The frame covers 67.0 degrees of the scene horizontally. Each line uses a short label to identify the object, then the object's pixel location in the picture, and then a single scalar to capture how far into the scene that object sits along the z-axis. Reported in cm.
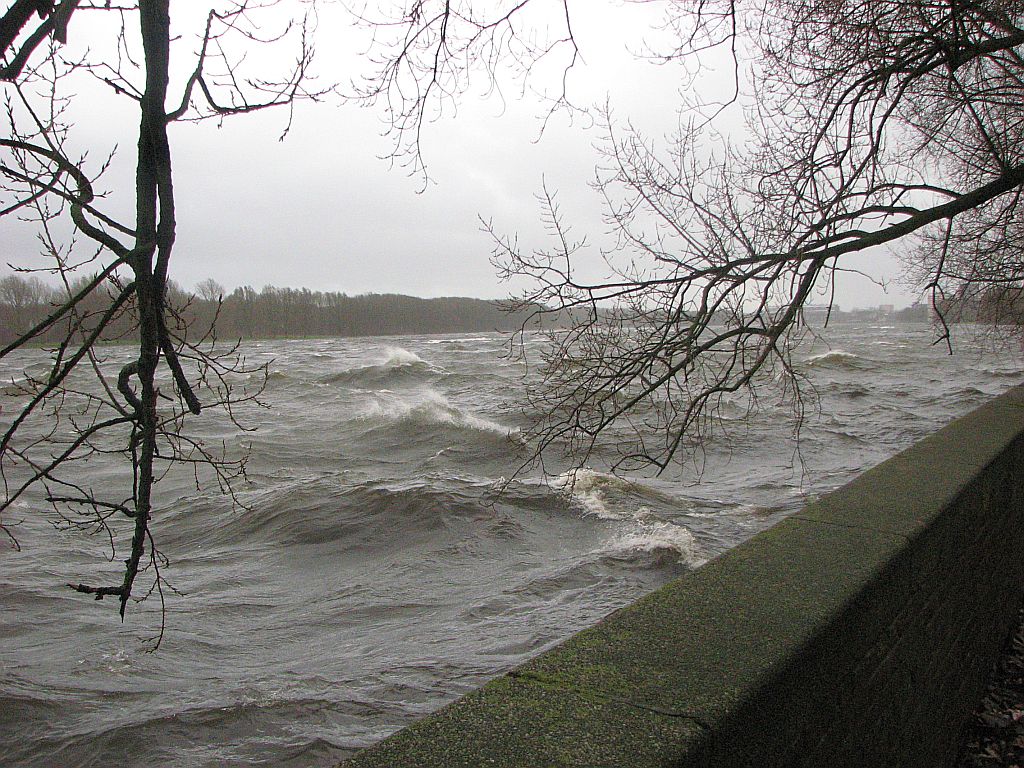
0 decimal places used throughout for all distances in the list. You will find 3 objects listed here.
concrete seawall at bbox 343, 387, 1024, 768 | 171
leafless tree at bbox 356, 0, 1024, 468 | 471
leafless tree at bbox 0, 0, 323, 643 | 209
